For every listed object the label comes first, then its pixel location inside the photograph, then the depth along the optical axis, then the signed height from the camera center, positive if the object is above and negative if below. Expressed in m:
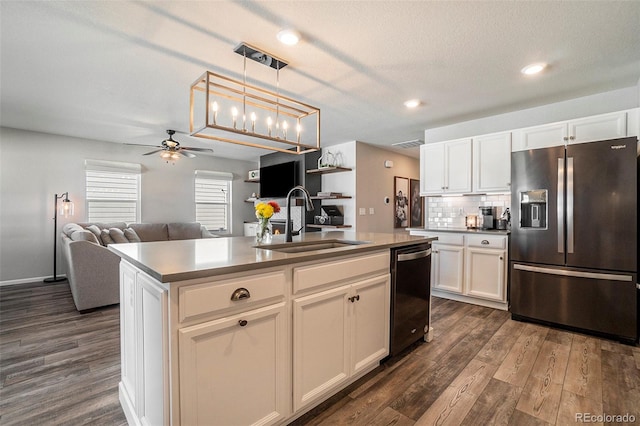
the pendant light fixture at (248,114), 2.21 +1.27
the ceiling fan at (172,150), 4.36 +0.92
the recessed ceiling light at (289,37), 2.11 +1.26
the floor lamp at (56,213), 4.67 -0.03
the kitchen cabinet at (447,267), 3.76 -0.72
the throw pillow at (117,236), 4.14 -0.34
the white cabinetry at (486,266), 3.44 -0.65
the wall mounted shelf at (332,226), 5.58 -0.27
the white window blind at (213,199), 6.72 +0.27
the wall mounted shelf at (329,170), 5.41 +0.77
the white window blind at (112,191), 5.35 +0.38
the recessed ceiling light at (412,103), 3.47 +1.28
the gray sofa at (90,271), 3.33 -0.68
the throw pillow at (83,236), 3.47 -0.29
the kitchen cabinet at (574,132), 2.95 +0.85
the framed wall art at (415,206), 6.73 +0.12
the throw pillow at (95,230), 4.20 -0.27
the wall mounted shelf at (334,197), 5.49 +0.26
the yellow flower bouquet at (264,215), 2.25 -0.03
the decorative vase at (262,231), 2.30 -0.15
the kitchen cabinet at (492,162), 3.61 +0.61
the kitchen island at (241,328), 1.20 -0.57
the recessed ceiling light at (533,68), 2.60 +1.26
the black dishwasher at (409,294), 2.22 -0.65
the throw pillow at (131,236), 4.75 -0.39
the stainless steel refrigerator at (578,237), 2.58 -0.24
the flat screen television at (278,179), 6.14 +0.68
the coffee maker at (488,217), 3.84 -0.07
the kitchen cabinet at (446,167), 3.96 +0.61
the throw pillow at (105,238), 4.03 -0.37
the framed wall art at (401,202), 6.31 +0.20
